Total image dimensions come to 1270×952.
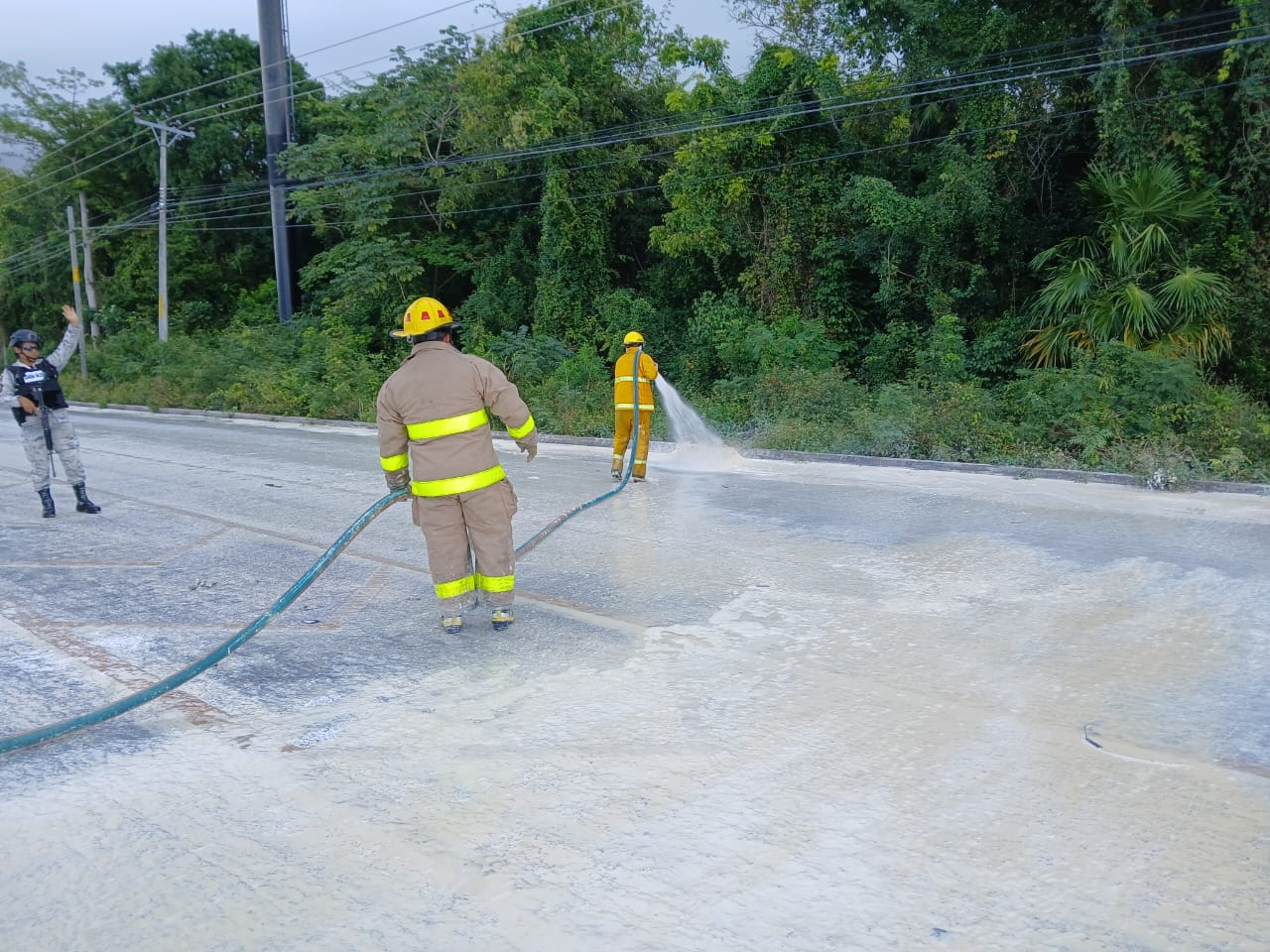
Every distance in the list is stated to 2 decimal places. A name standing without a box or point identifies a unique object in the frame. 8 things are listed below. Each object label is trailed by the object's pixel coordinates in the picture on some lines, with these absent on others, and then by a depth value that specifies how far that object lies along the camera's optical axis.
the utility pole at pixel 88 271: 37.59
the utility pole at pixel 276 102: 27.23
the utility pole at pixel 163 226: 30.08
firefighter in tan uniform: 5.56
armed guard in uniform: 9.37
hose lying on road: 4.24
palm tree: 13.73
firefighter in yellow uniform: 10.52
